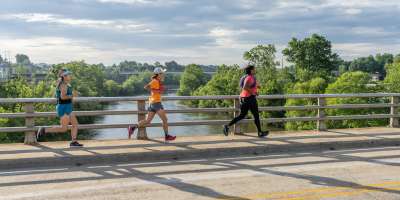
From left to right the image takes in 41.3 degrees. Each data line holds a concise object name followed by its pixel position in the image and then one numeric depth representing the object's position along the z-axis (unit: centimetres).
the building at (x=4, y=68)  15971
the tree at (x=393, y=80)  6272
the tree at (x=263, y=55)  10342
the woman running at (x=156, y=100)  1090
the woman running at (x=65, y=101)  998
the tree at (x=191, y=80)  15562
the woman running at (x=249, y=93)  1152
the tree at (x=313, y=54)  10500
